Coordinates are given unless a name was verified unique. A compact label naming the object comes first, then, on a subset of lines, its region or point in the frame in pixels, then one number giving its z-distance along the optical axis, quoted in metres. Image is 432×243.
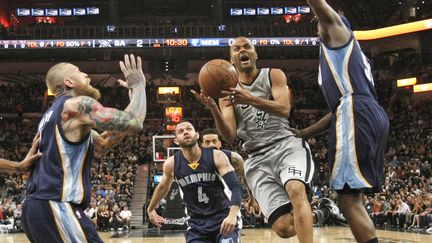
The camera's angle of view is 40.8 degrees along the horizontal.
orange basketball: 5.04
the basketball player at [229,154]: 6.25
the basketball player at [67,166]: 3.61
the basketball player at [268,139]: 4.83
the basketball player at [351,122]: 4.05
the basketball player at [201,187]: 5.52
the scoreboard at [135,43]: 29.48
